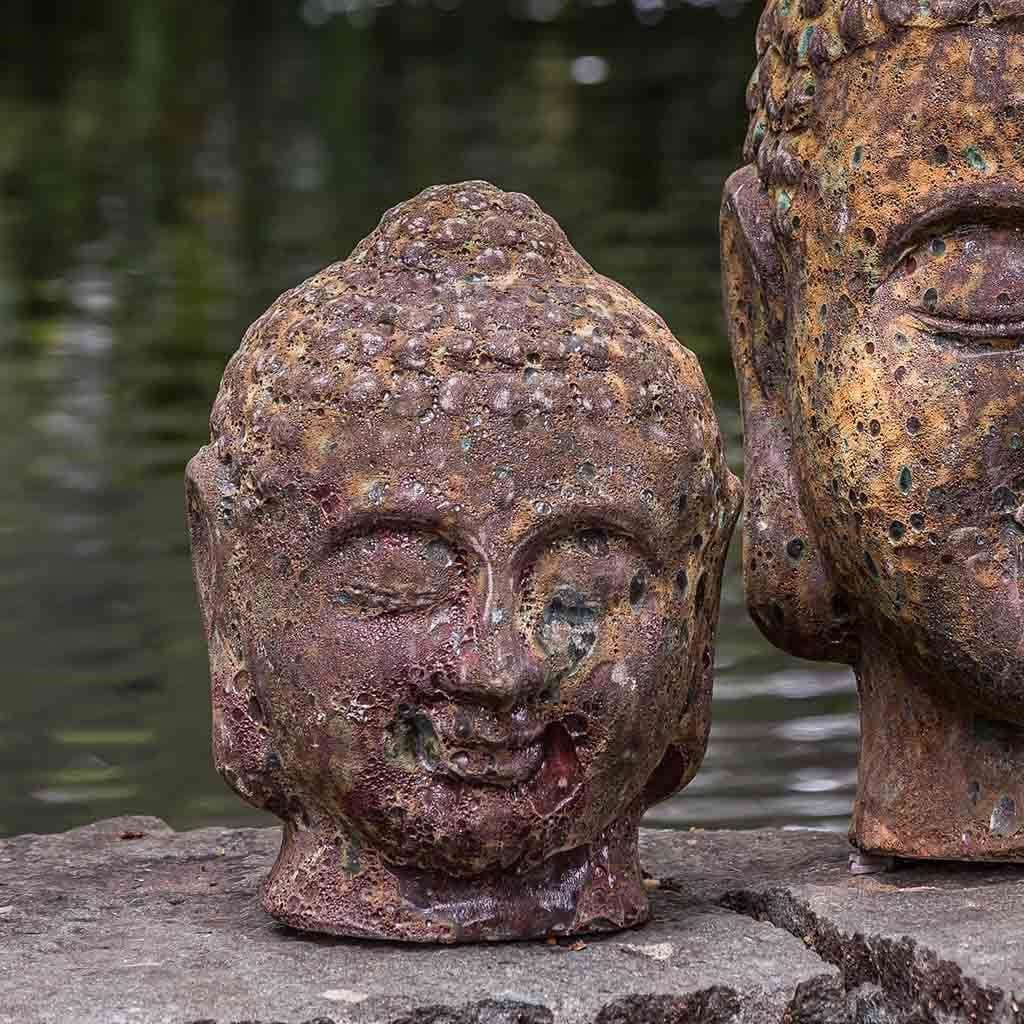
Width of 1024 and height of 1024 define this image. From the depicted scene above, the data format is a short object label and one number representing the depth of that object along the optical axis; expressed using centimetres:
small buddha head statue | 566
